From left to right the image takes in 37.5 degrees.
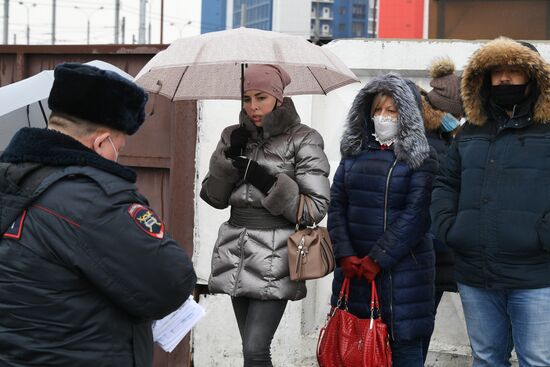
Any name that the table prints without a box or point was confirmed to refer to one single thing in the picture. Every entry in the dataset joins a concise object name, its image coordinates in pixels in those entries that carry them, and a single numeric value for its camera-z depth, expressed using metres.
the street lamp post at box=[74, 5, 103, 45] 44.19
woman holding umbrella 3.86
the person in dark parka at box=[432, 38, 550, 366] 3.48
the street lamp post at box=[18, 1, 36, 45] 50.75
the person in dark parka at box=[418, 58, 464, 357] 4.60
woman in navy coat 3.97
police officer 2.20
